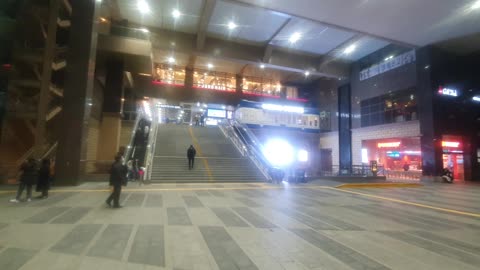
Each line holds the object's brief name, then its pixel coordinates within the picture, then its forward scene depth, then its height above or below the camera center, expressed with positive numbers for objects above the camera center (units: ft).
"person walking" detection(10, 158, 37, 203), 24.61 -2.51
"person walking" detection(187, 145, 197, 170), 45.40 -0.20
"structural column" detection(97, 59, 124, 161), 61.98 +10.78
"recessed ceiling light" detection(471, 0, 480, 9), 49.57 +32.22
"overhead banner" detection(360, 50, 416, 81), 70.33 +29.79
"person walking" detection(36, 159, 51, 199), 26.43 -3.05
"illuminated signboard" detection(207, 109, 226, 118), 95.86 +16.88
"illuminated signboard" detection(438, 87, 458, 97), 64.42 +18.67
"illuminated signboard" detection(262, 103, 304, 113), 92.16 +19.22
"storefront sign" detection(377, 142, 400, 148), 75.91 +5.10
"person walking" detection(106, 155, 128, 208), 22.22 -2.41
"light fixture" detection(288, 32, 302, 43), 72.16 +36.32
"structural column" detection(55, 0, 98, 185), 37.24 +9.03
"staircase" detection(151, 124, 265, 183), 44.34 -0.90
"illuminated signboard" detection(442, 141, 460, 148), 65.21 +4.88
